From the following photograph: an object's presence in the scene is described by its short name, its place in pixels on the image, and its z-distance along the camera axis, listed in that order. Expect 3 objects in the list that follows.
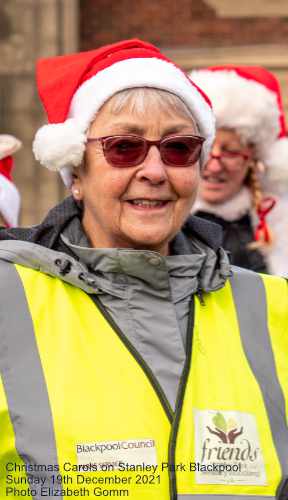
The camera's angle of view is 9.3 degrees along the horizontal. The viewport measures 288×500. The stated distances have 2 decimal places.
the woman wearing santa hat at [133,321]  4.19
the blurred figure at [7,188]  7.37
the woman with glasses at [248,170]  8.00
